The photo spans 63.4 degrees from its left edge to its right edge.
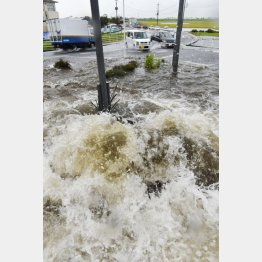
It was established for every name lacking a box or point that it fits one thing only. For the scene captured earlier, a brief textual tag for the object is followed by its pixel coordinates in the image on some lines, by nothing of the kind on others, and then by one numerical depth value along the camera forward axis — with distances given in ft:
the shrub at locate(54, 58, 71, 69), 40.42
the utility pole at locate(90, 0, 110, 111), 14.58
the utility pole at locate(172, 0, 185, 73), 32.37
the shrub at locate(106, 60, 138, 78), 34.22
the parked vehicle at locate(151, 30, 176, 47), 80.26
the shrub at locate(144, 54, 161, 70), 39.70
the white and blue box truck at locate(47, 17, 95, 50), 71.37
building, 92.17
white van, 69.97
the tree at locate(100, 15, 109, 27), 157.63
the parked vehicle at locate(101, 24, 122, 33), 131.87
